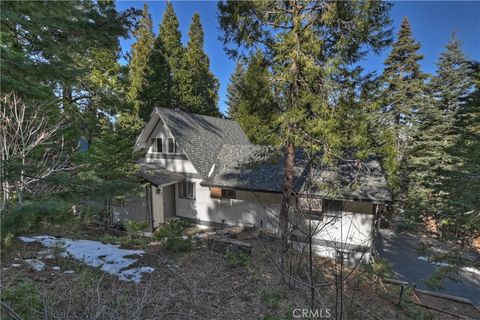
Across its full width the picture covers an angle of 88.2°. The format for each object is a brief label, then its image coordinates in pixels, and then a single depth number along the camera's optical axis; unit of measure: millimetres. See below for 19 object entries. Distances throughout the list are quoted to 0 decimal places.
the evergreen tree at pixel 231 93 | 37581
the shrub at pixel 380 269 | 7500
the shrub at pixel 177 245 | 7285
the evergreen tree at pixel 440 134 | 16375
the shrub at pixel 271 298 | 4881
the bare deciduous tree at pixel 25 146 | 4668
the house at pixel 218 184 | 10039
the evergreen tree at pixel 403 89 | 18219
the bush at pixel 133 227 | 9048
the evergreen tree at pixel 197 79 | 22578
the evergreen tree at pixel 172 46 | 22438
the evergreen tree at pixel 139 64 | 20609
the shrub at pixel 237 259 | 6656
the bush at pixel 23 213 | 3910
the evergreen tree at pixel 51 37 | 3303
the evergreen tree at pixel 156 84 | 21344
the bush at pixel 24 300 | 3299
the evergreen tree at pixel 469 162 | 8031
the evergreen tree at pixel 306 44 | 7367
